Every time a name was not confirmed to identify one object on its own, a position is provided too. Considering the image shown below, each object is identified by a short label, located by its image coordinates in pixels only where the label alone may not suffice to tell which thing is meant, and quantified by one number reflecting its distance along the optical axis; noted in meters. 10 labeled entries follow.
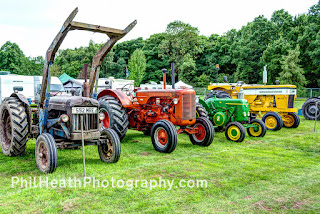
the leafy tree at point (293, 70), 28.66
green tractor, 7.84
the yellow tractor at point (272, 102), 9.36
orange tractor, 6.11
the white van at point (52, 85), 15.85
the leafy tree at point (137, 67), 43.31
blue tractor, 4.45
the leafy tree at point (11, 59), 38.78
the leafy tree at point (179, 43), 45.97
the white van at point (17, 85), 14.59
